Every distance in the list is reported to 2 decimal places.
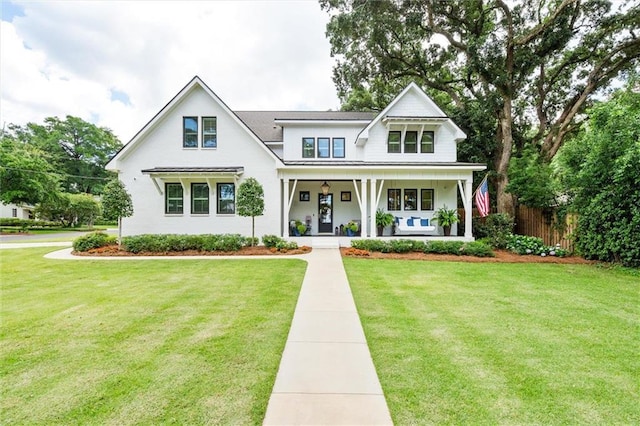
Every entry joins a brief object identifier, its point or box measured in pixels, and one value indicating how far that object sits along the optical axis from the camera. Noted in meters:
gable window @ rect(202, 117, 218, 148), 14.55
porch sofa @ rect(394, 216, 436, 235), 15.30
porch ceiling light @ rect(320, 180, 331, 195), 15.83
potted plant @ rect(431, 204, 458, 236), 15.01
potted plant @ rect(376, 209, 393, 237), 14.75
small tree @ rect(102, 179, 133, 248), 12.58
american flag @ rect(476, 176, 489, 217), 13.07
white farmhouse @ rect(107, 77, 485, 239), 14.23
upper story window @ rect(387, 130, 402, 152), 16.06
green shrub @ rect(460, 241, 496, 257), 11.91
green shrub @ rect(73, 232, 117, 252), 12.55
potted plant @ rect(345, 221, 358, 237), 14.84
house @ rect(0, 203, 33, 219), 38.62
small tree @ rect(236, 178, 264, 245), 12.66
